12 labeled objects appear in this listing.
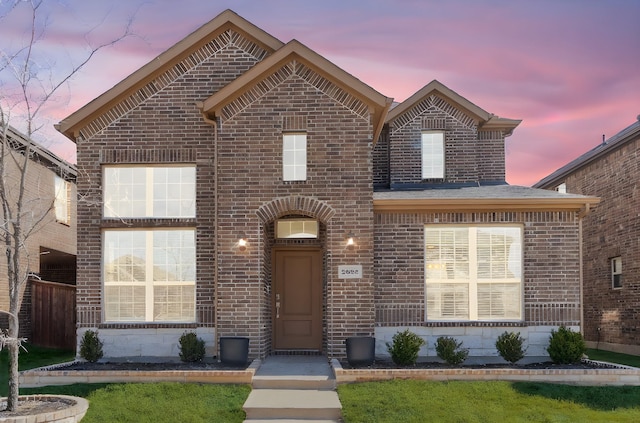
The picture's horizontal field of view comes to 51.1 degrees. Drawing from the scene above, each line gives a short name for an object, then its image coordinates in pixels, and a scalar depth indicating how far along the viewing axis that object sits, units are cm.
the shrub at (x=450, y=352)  1312
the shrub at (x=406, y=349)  1307
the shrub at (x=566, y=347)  1346
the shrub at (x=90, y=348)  1398
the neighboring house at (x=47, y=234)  1991
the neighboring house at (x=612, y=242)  1969
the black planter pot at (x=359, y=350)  1325
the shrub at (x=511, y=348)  1341
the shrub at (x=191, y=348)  1375
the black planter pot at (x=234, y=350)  1336
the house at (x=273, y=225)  1432
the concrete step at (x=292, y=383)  1204
